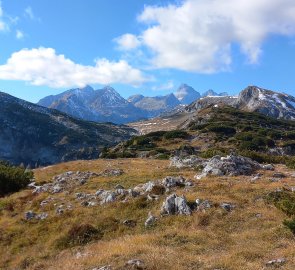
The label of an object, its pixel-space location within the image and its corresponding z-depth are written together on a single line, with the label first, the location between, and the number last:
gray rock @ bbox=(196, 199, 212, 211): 14.93
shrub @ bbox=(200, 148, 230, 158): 32.79
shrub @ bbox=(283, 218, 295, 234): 11.86
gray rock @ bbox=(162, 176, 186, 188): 18.20
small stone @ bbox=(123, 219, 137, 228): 14.76
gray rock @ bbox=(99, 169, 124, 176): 24.28
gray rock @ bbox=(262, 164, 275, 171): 23.97
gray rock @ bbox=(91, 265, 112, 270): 10.24
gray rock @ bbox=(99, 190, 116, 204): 17.29
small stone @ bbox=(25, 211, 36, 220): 17.47
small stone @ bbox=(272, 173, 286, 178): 21.29
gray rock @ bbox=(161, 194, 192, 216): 14.83
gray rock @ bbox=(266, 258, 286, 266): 9.65
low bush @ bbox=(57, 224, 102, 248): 13.99
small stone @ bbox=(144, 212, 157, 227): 14.39
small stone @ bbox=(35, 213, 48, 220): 17.20
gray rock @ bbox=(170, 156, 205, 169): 25.43
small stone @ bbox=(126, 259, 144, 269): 9.98
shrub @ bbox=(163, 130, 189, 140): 60.20
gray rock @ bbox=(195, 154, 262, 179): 21.37
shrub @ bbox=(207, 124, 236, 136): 62.32
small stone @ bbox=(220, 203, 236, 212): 14.80
